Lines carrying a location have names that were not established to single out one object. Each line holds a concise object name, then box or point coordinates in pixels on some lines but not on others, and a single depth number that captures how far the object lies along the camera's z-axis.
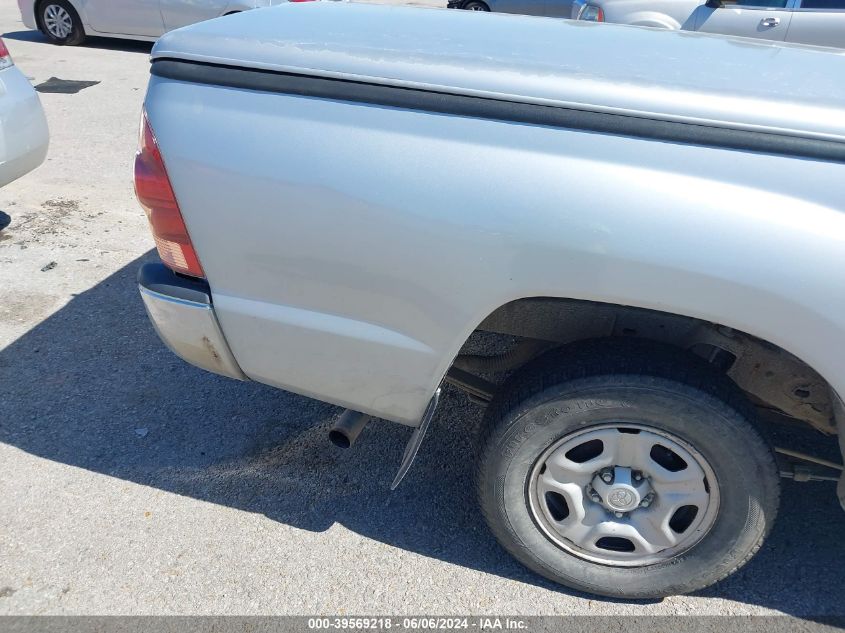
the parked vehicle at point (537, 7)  10.63
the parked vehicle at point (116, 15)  9.30
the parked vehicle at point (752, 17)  5.89
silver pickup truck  1.74
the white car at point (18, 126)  4.30
